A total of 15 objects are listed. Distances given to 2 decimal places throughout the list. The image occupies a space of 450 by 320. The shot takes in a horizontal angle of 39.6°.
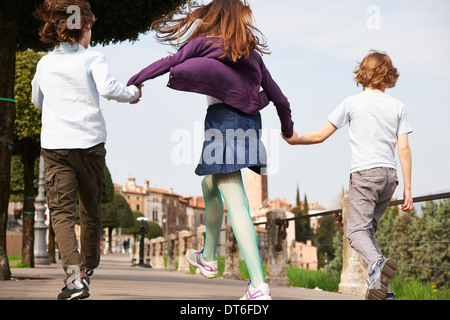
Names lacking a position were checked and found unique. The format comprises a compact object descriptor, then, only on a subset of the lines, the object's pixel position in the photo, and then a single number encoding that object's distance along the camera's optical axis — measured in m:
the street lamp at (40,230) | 19.94
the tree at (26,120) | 18.06
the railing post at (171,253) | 24.14
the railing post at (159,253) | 27.92
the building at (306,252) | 114.39
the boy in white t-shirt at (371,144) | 4.23
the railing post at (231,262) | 13.85
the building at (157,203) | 136.88
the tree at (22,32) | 7.96
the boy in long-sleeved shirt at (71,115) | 4.05
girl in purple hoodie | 3.76
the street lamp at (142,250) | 28.52
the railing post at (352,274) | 7.78
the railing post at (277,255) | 11.05
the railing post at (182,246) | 20.15
